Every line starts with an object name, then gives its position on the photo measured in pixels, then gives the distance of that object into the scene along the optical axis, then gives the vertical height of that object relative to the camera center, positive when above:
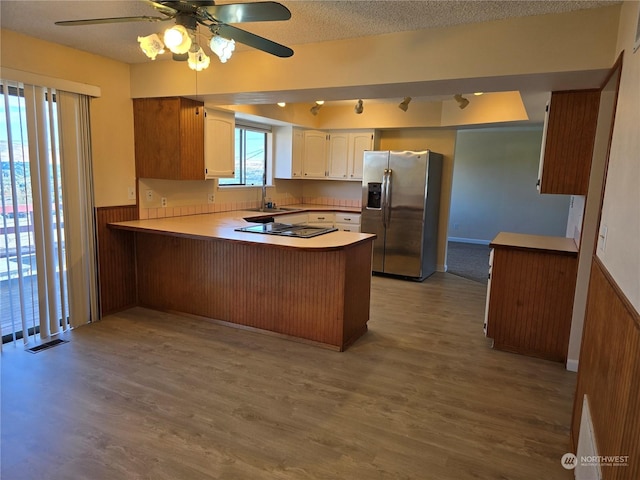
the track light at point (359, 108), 4.46 +0.83
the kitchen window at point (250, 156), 5.54 +0.33
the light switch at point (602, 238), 1.78 -0.21
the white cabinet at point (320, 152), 6.05 +0.45
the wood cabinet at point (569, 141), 2.85 +0.35
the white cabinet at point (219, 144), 4.24 +0.37
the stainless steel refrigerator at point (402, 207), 5.29 -0.30
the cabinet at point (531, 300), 3.09 -0.86
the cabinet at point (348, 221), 5.92 -0.56
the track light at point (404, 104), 4.20 +0.85
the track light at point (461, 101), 4.11 +0.88
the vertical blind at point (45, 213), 3.01 -0.32
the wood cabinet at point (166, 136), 3.79 +0.39
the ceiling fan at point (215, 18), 1.80 +0.75
